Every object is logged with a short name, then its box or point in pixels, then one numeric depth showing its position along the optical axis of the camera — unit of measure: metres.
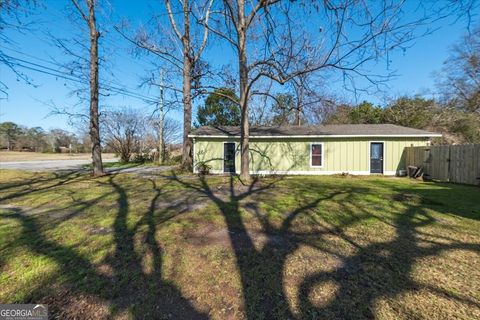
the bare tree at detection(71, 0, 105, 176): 11.58
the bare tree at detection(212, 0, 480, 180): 6.16
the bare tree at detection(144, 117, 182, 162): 25.28
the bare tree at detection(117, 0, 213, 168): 11.53
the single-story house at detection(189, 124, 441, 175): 13.19
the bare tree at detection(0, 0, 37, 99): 5.45
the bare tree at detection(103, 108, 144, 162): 22.64
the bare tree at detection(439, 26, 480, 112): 18.95
